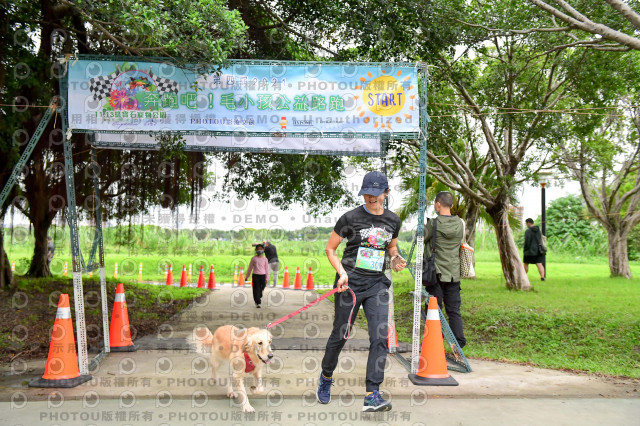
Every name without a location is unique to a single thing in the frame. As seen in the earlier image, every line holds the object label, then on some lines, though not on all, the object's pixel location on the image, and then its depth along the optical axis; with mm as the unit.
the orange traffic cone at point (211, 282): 19220
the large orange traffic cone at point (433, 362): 5891
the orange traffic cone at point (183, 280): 19802
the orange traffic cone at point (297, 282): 19750
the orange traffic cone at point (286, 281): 19839
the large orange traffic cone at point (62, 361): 5723
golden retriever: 4961
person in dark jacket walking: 16562
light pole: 18528
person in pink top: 12641
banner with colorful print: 6406
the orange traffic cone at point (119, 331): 7500
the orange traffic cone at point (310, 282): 19714
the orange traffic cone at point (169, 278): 20453
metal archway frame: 6133
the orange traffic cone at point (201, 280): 19656
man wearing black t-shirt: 4988
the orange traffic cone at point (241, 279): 21203
